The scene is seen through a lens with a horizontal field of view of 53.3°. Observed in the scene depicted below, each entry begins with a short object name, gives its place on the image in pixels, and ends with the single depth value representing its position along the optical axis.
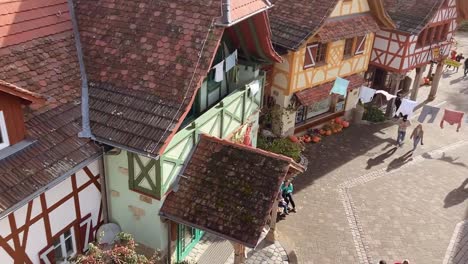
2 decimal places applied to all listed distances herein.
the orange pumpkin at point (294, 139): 21.03
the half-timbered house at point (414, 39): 22.78
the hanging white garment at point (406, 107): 20.64
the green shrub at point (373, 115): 24.48
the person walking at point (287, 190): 16.36
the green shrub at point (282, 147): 19.23
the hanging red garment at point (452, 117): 20.25
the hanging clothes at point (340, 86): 20.86
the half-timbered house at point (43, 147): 9.09
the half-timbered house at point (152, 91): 10.60
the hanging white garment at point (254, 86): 14.65
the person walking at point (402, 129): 21.14
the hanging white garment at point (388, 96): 21.38
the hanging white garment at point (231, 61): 13.84
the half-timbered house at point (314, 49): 19.09
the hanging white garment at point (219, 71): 13.11
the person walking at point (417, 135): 20.66
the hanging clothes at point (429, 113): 19.88
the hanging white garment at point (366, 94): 21.89
